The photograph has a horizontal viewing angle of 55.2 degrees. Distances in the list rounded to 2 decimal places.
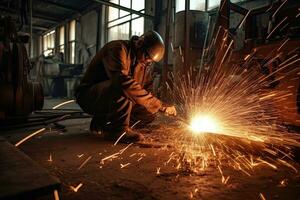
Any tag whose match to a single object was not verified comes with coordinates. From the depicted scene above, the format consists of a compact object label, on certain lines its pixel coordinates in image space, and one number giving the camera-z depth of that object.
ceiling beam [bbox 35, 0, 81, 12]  12.42
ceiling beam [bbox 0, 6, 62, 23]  14.80
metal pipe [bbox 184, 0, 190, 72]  6.03
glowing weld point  3.04
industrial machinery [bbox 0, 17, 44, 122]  3.63
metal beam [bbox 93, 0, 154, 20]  8.33
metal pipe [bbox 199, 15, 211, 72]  6.65
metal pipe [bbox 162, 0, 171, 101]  6.29
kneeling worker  2.84
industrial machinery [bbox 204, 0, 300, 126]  2.96
